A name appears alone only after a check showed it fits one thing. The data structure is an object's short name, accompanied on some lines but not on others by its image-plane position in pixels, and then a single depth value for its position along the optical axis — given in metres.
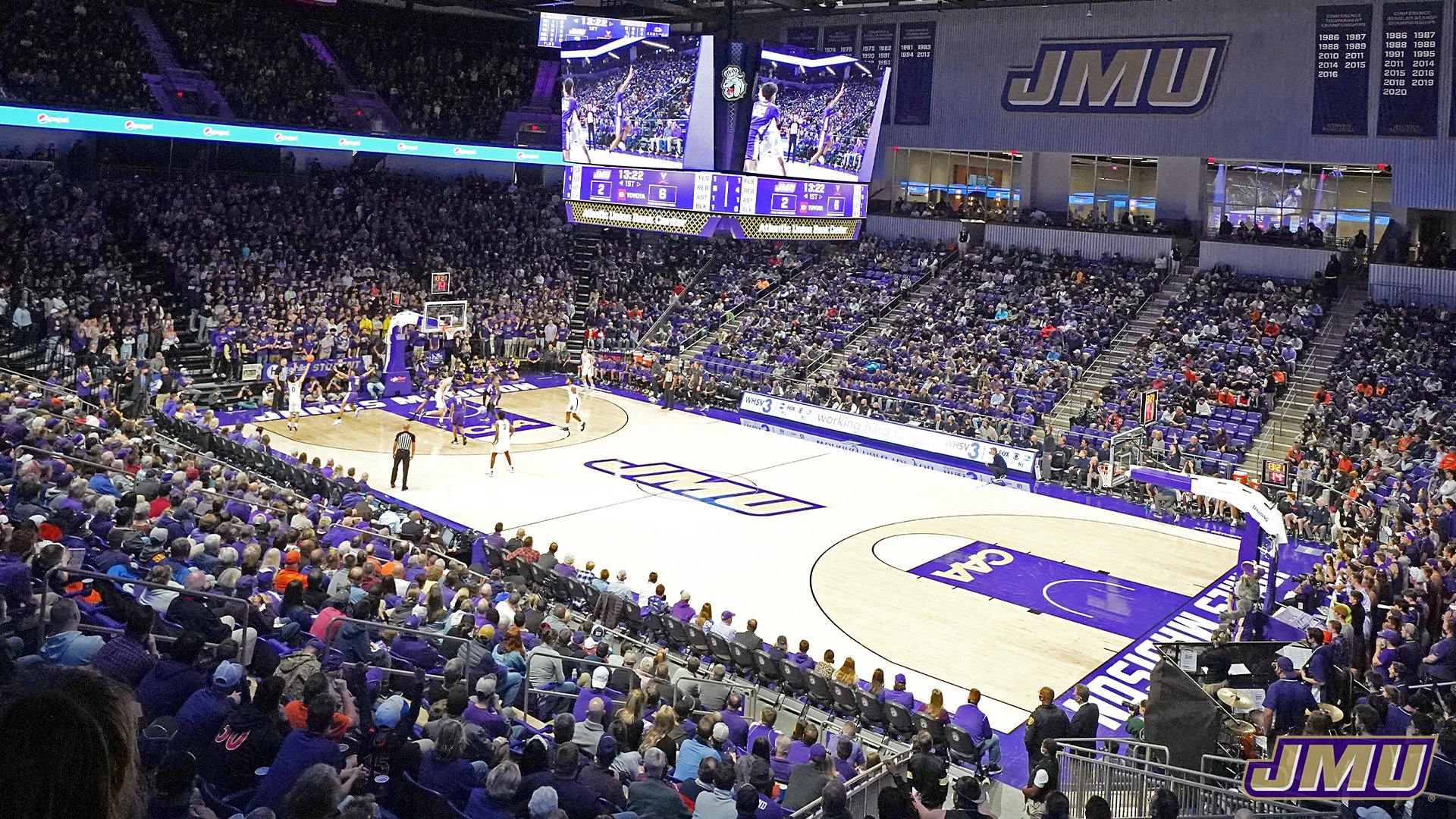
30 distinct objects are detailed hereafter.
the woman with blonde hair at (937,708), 12.88
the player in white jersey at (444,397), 29.59
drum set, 11.14
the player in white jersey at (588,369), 34.28
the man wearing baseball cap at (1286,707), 11.22
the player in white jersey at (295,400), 28.91
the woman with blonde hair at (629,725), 9.70
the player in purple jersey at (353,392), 32.12
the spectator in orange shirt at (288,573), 12.65
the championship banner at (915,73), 41.97
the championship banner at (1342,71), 32.56
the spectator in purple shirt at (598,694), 11.05
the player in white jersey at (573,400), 29.94
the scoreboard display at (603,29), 26.52
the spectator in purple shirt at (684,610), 16.41
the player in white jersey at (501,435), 25.70
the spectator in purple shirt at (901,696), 13.62
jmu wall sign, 35.84
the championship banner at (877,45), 42.88
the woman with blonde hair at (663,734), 9.41
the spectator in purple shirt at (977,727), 12.90
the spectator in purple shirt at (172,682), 7.65
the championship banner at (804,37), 44.75
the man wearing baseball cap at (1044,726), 12.15
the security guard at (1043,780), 10.73
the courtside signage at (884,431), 28.58
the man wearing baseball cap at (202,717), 7.14
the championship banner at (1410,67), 31.11
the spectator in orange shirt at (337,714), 7.39
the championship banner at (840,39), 43.56
